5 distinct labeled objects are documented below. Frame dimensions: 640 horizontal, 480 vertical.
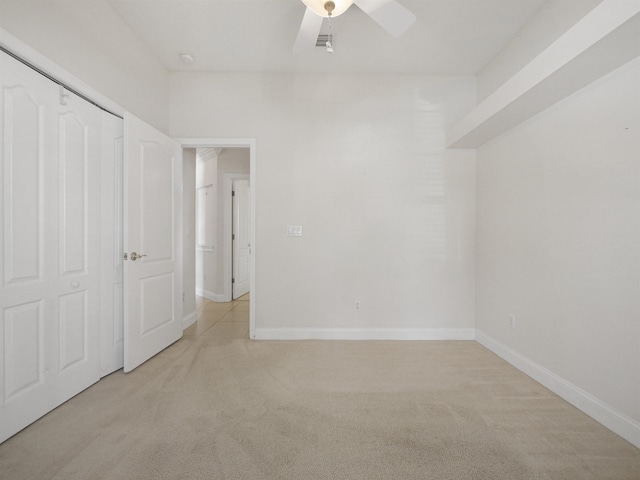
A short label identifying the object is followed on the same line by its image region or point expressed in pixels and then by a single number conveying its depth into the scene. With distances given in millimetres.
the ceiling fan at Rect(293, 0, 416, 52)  1649
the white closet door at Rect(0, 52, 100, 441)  1541
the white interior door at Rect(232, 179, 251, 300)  5156
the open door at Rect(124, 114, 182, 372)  2320
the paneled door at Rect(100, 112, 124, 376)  2227
